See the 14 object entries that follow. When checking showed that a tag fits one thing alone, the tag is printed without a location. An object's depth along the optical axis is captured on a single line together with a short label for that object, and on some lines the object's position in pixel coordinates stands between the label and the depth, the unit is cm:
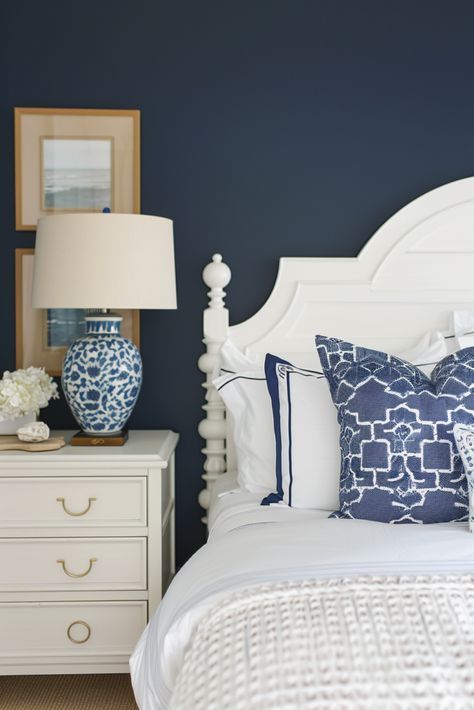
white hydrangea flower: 240
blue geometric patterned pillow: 190
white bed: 116
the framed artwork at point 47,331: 278
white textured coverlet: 107
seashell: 235
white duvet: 148
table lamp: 231
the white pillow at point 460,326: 253
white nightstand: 228
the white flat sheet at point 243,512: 200
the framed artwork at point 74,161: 274
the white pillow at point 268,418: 213
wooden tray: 231
